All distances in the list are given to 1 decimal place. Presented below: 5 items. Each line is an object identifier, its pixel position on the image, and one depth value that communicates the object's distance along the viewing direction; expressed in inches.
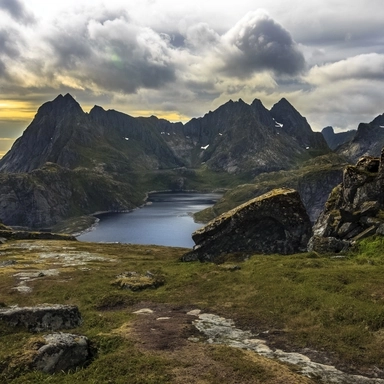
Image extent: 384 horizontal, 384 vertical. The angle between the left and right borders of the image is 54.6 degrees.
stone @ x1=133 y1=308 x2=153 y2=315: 1424.7
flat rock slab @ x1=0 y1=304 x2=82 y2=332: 1141.1
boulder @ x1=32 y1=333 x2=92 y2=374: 840.9
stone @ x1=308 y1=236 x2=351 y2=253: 2137.6
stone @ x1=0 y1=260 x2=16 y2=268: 2858.3
